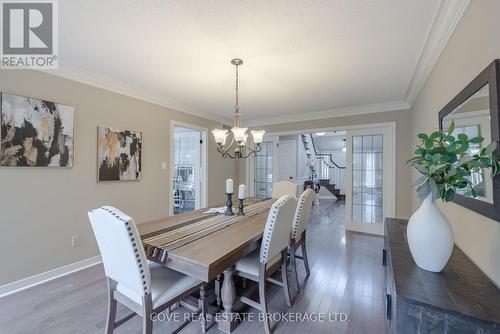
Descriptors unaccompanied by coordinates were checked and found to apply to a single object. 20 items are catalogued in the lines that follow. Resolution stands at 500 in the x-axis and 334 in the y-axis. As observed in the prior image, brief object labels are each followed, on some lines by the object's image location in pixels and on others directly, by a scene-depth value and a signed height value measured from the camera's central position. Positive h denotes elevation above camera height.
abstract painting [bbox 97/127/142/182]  2.88 +0.16
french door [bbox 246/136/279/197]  5.41 -0.11
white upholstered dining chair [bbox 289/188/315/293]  2.26 -0.62
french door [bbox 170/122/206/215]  4.64 -0.02
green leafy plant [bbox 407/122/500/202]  0.99 +0.02
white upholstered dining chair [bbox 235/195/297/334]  1.68 -0.73
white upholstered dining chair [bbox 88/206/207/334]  1.23 -0.70
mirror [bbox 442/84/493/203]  1.08 +0.24
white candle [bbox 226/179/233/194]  2.34 -0.21
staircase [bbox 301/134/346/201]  8.71 -0.21
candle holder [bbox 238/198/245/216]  2.46 -0.47
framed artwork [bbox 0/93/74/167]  2.14 +0.36
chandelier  2.38 +0.38
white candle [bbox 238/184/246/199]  2.42 -0.27
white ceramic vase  1.11 -0.37
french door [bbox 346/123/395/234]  3.98 -0.22
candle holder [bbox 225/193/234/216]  2.44 -0.47
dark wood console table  0.83 -0.57
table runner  1.48 -0.56
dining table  1.34 -0.56
